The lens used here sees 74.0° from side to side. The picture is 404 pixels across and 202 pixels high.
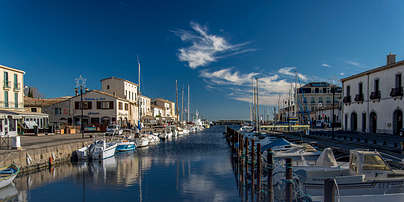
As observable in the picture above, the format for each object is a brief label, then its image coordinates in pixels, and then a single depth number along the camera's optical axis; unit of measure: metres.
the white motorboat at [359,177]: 11.09
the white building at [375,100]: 34.75
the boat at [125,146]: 36.28
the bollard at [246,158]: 20.32
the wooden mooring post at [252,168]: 18.07
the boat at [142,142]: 42.28
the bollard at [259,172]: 15.51
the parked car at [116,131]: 44.46
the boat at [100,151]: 29.06
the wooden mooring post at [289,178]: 10.75
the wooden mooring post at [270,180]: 13.40
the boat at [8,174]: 16.86
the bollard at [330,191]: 7.15
